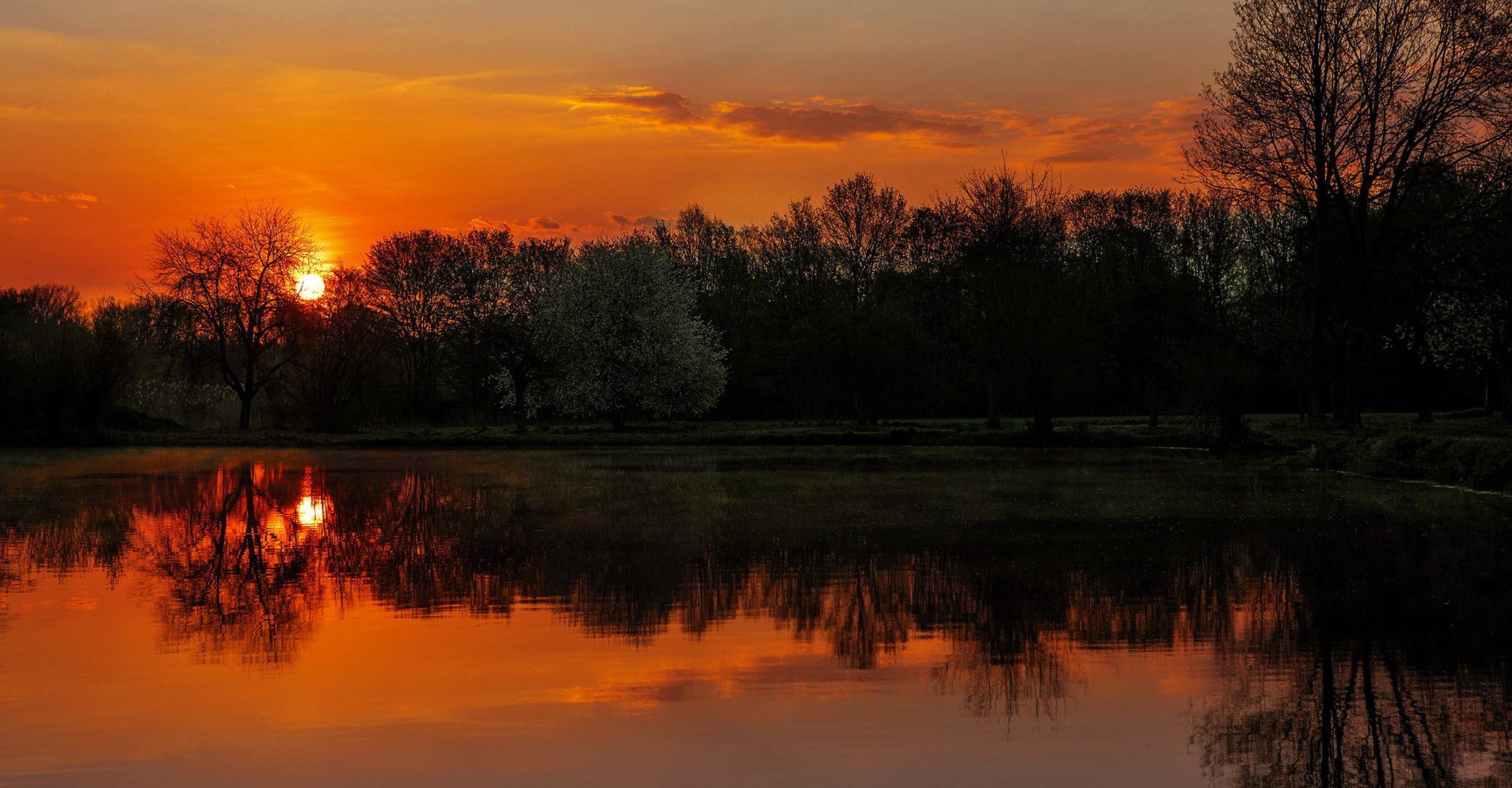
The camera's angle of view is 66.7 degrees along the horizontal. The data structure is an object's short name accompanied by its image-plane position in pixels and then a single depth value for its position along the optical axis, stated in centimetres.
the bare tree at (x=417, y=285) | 6531
